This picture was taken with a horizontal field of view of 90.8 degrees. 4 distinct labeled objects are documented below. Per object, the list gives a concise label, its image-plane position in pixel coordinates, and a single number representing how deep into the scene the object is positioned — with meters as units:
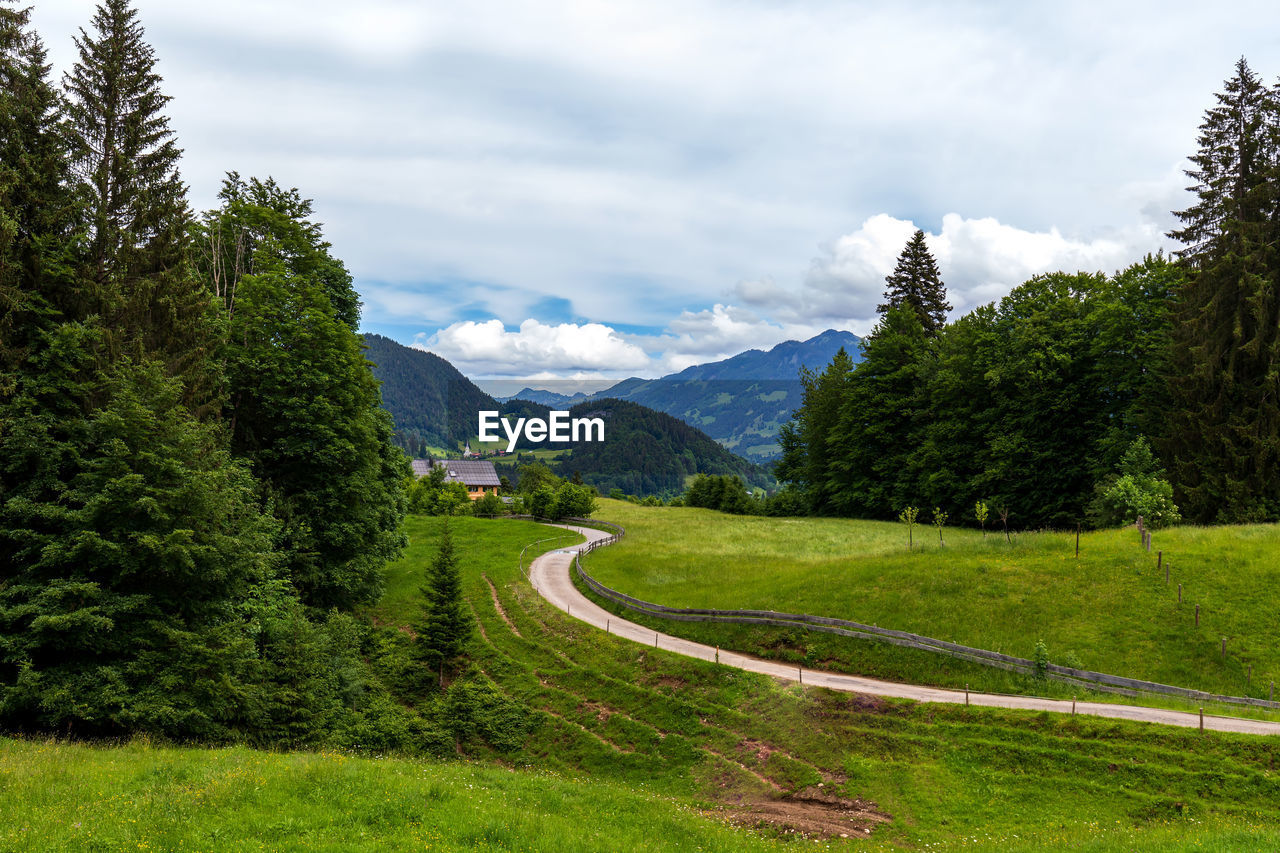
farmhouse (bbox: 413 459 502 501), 145.88
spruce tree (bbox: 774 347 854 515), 72.38
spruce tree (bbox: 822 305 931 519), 64.50
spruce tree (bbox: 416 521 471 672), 31.95
